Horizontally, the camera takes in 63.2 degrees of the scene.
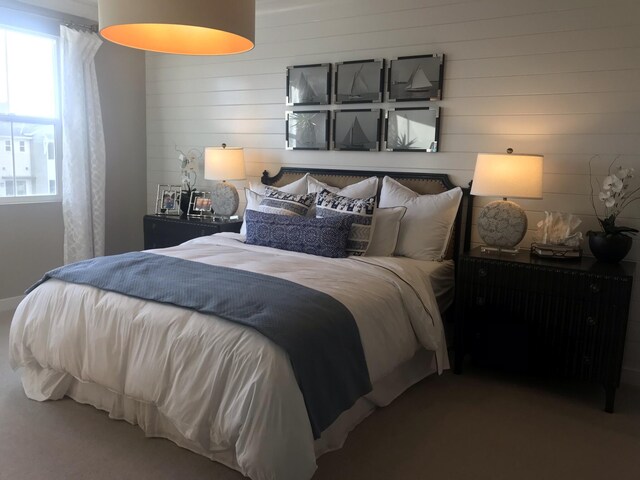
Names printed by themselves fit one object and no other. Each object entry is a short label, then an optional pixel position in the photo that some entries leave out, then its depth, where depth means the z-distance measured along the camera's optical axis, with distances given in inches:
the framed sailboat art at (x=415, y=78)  143.9
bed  75.3
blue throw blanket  80.3
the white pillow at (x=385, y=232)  134.0
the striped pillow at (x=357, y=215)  130.0
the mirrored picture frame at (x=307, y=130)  165.5
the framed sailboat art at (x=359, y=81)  153.5
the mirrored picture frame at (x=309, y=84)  163.0
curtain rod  175.0
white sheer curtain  175.6
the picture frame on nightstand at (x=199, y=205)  186.5
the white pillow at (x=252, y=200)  157.6
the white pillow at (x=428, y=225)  135.3
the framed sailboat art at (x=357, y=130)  155.8
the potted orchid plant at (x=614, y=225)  116.5
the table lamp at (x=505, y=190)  122.0
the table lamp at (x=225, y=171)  173.2
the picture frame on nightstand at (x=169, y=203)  193.6
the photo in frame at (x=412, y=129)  146.4
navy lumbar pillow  127.2
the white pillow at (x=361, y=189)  148.6
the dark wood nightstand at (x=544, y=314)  108.8
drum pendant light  72.9
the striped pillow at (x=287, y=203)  145.2
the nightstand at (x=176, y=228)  171.2
